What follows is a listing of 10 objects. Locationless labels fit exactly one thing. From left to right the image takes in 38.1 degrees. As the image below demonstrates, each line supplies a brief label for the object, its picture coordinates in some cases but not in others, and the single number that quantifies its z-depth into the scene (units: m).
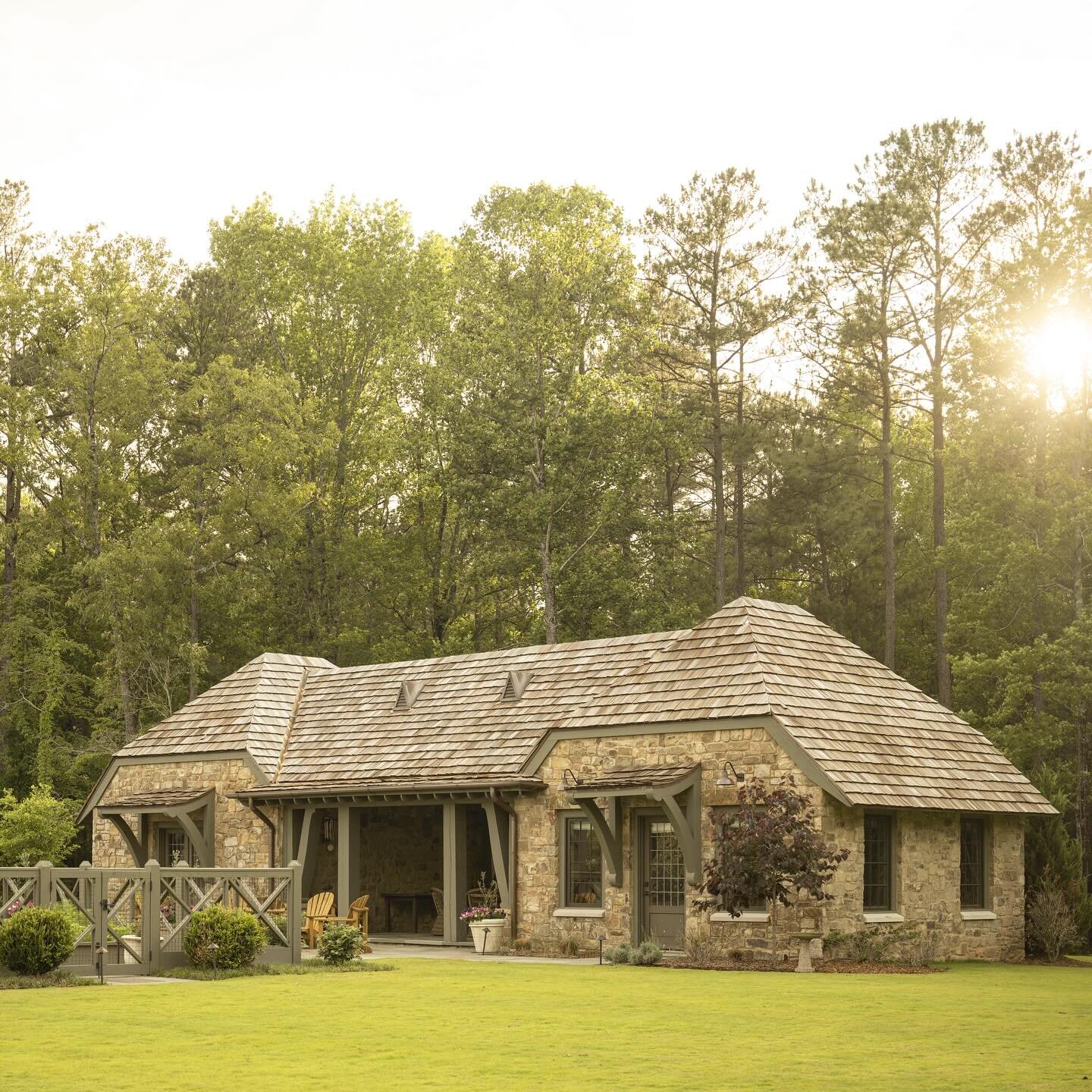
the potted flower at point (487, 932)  22.81
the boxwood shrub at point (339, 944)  19.12
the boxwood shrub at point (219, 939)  17.72
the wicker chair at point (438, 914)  26.39
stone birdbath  19.09
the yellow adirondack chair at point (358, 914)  23.72
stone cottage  20.78
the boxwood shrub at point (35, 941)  16.28
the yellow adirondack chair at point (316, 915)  22.89
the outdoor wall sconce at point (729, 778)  20.44
